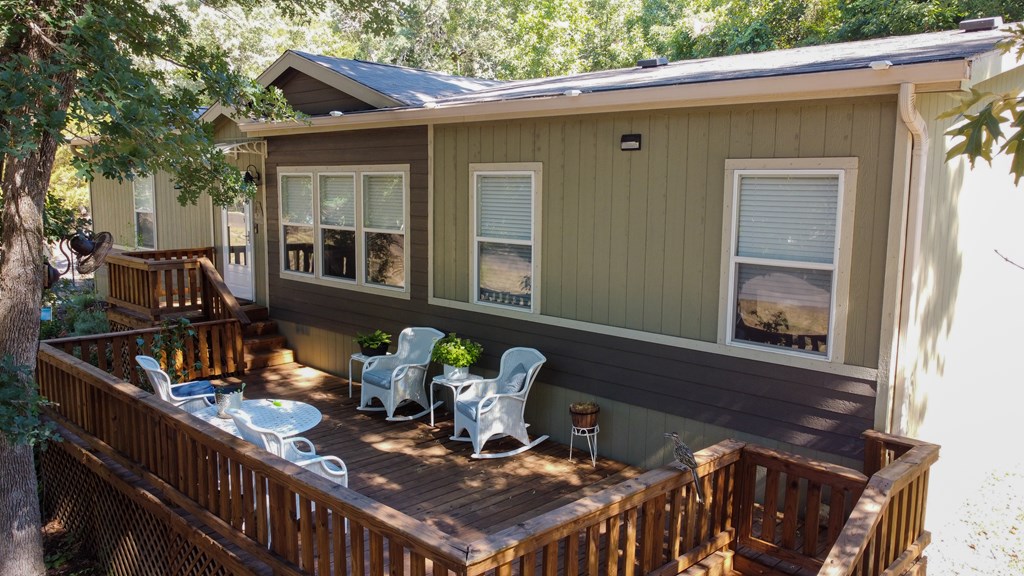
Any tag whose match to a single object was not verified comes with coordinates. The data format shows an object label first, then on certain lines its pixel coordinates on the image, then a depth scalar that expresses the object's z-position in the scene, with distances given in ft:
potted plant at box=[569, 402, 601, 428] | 19.76
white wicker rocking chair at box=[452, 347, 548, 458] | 20.43
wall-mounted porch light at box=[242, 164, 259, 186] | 31.96
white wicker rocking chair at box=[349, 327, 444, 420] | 23.61
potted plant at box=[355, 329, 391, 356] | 25.62
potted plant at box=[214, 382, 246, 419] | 18.35
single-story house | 15.37
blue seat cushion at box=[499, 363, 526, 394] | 21.24
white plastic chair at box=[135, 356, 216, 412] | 20.36
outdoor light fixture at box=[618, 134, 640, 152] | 19.01
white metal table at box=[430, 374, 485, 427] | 21.61
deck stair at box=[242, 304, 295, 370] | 30.42
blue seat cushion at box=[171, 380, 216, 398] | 21.54
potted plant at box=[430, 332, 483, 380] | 22.44
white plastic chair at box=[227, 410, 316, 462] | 15.40
